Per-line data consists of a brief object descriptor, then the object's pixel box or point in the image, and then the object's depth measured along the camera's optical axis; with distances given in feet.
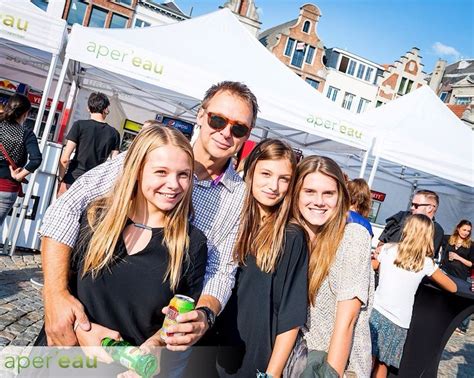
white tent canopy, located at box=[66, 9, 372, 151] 15.57
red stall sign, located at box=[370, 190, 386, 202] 41.19
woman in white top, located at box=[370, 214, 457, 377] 10.64
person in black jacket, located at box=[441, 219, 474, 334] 24.43
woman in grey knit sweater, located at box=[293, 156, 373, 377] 6.34
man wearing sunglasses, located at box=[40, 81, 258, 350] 4.71
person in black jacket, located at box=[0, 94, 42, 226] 14.21
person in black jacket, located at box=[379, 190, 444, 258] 15.11
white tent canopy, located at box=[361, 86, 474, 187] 18.85
